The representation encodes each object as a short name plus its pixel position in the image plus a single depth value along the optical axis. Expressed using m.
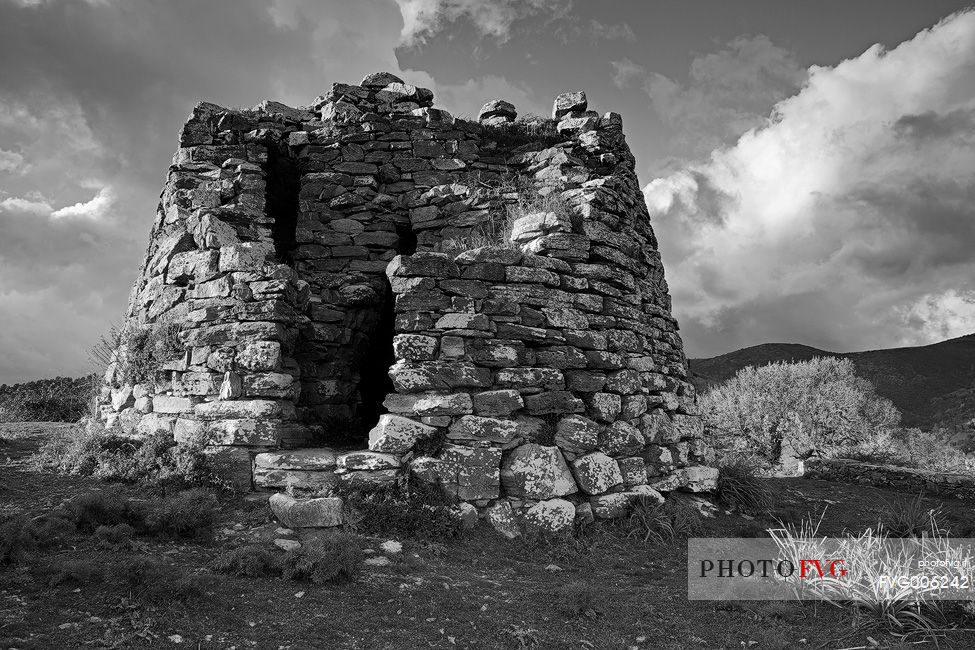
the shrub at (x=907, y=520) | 7.19
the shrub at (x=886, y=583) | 4.41
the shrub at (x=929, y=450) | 16.73
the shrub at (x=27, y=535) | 4.00
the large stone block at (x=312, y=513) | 5.34
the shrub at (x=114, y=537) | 4.45
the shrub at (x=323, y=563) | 4.38
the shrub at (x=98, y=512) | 4.73
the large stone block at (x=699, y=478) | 7.11
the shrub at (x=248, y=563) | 4.36
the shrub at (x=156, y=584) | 3.73
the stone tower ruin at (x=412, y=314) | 6.02
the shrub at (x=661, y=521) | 6.14
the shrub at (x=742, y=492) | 7.36
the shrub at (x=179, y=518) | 4.85
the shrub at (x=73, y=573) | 3.80
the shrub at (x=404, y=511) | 5.41
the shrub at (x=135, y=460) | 5.89
